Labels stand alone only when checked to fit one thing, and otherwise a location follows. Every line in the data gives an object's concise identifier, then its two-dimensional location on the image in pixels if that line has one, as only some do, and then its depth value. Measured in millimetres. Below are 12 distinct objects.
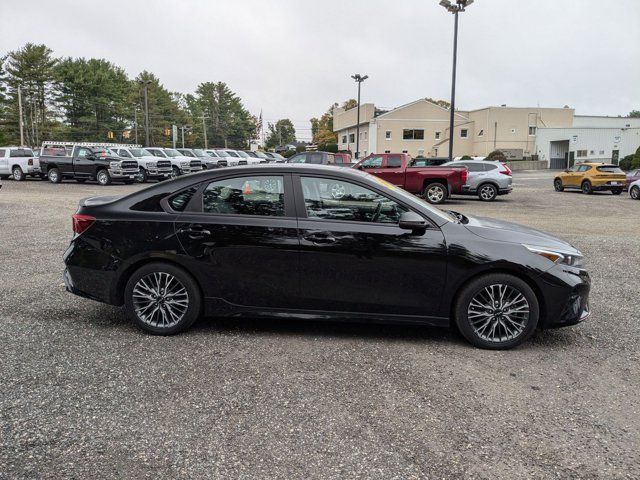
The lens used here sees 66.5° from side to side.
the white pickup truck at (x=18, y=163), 27562
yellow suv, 23078
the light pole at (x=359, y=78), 46697
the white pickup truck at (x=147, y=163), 27750
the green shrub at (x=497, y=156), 50500
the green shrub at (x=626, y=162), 46534
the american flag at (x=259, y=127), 139700
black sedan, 4242
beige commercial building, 62625
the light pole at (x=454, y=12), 21891
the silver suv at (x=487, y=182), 19859
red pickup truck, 17766
